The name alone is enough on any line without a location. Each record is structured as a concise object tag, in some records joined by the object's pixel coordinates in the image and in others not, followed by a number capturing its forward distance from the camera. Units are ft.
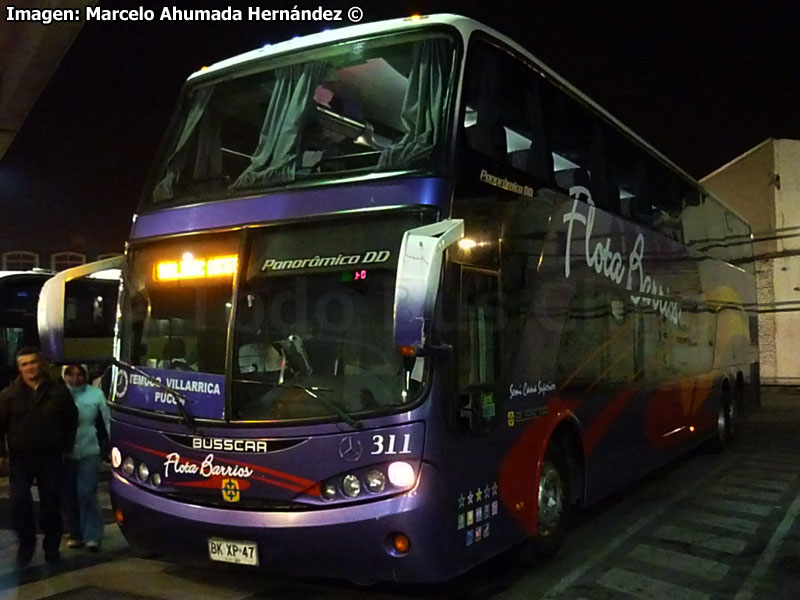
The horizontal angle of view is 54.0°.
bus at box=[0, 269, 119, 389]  48.08
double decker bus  15.44
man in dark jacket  20.40
